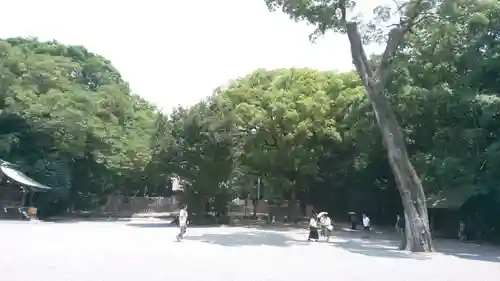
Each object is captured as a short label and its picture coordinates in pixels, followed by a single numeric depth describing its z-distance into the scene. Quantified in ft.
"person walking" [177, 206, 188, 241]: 70.32
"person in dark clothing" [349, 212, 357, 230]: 113.63
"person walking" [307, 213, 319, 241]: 81.00
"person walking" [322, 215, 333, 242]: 82.55
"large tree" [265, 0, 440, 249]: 71.77
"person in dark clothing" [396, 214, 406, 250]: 74.02
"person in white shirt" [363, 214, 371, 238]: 96.27
